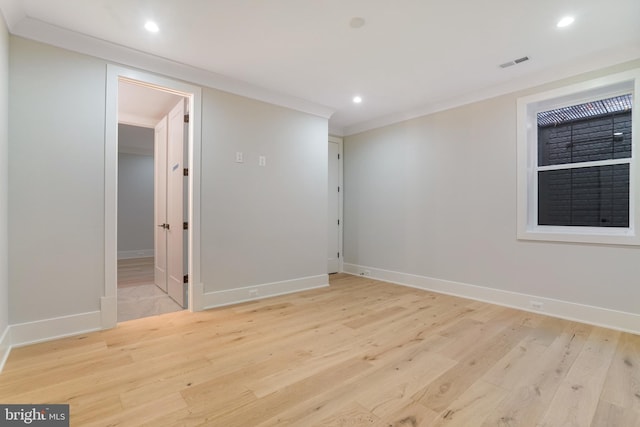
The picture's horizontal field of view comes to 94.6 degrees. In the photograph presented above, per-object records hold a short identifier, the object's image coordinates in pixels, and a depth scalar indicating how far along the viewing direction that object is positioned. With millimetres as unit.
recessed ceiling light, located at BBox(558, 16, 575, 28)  2268
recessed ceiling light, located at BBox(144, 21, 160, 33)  2367
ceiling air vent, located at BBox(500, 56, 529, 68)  2871
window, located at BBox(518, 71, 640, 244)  2855
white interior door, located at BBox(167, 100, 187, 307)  3395
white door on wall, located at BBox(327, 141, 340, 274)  5301
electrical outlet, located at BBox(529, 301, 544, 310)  3199
